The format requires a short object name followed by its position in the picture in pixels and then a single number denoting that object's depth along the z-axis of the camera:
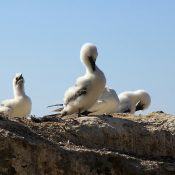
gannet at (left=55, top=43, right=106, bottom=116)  17.20
